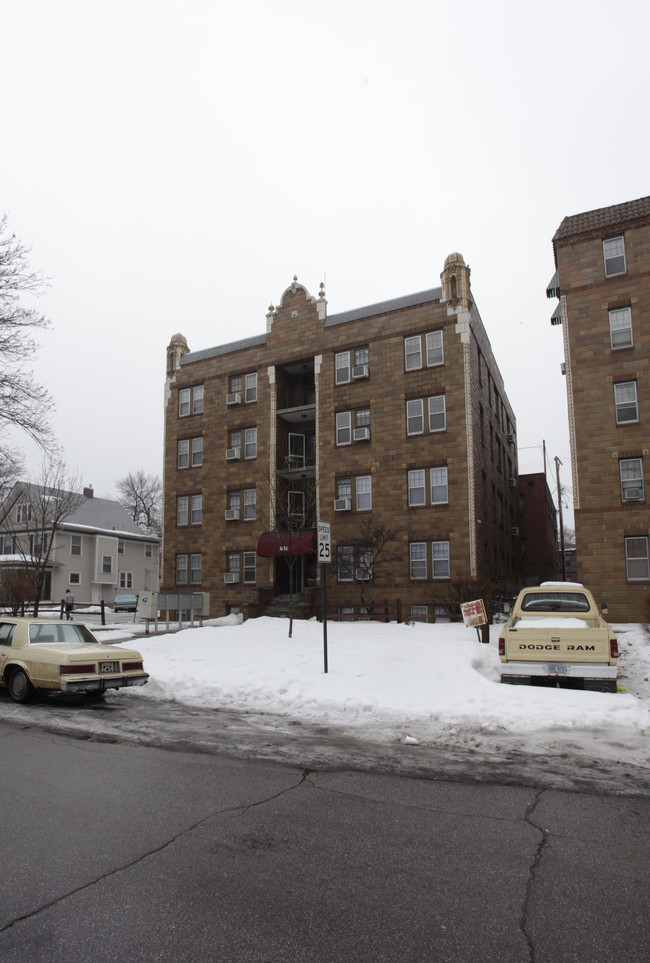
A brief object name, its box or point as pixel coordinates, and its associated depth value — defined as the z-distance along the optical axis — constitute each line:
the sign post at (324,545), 12.07
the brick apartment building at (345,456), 25.30
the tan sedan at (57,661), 10.17
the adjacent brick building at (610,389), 22.27
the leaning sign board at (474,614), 14.59
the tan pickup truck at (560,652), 9.91
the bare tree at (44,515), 23.01
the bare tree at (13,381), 17.14
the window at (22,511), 41.64
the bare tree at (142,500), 73.50
